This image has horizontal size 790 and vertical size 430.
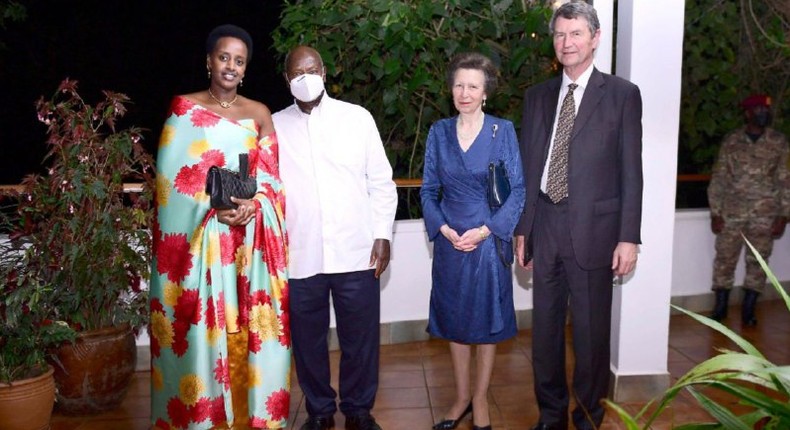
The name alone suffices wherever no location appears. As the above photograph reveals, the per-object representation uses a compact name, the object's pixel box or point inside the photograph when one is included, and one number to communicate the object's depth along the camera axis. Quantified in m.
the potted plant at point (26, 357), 2.87
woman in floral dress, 2.51
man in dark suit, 2.75
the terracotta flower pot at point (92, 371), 3.28
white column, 3.22
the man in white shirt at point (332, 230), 2.87
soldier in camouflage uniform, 4.86
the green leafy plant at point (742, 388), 0.97
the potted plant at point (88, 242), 3.27
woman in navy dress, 2.85
